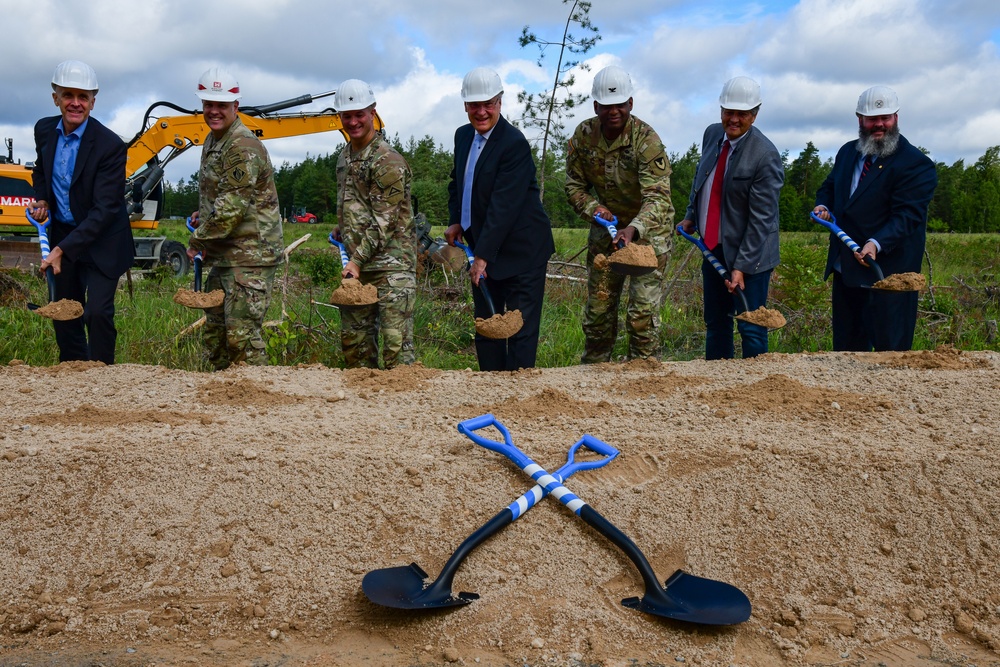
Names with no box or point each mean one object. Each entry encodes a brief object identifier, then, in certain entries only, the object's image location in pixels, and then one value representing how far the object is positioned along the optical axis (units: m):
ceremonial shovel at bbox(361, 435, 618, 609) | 2.42
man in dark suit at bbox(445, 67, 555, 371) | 4.38
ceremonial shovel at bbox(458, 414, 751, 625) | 2.42
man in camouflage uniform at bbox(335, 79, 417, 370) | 4.39
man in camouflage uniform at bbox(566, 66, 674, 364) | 4.44
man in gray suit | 4.45
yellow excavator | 9.25
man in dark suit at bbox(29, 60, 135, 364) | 4.55
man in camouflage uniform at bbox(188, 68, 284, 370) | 4.45
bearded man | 4.57
